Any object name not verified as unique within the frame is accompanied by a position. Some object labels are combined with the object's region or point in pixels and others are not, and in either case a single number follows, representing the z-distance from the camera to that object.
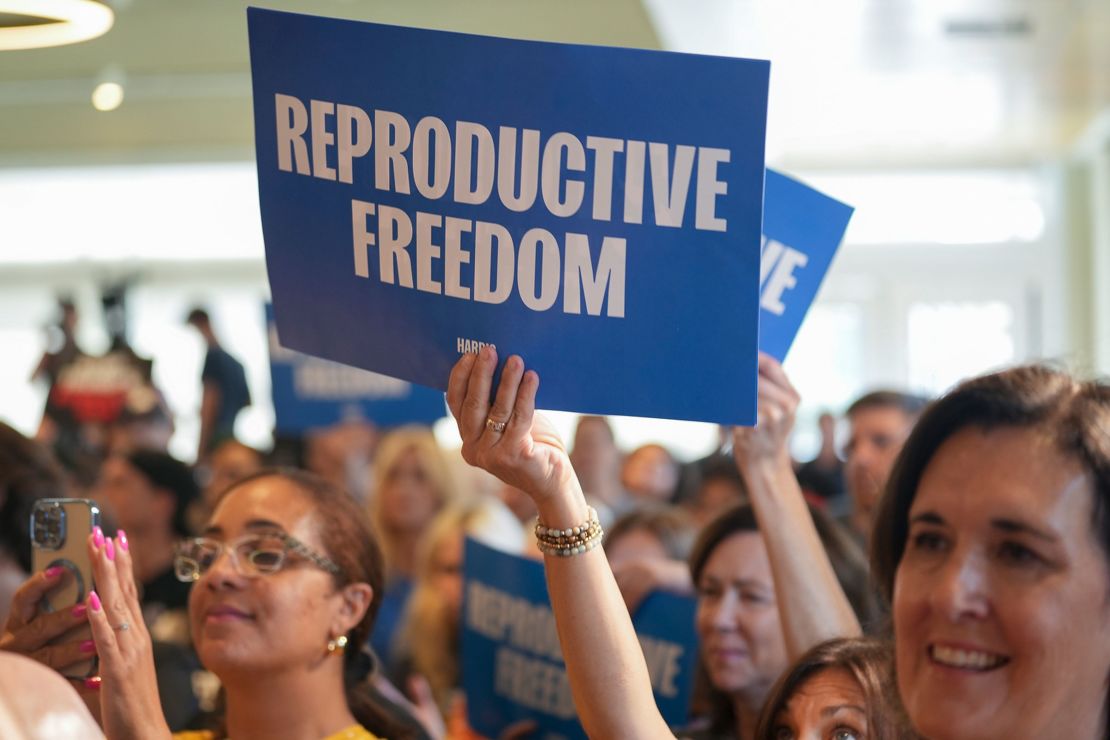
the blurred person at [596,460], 6.08
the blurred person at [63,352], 8.51
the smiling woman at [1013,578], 1.33
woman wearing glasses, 2.18
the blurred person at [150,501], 4.23
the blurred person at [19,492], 2.38
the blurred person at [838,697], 1.75
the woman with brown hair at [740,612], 2.71
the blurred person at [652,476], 6.09
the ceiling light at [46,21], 1.88
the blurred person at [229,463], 5.41
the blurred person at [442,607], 3.96
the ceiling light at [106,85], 5.72
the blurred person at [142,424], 6.73
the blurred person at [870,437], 4.08
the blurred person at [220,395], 8.02
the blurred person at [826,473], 5.69
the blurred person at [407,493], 5.23
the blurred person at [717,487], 4.66
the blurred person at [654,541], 3.30
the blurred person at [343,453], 6.06
